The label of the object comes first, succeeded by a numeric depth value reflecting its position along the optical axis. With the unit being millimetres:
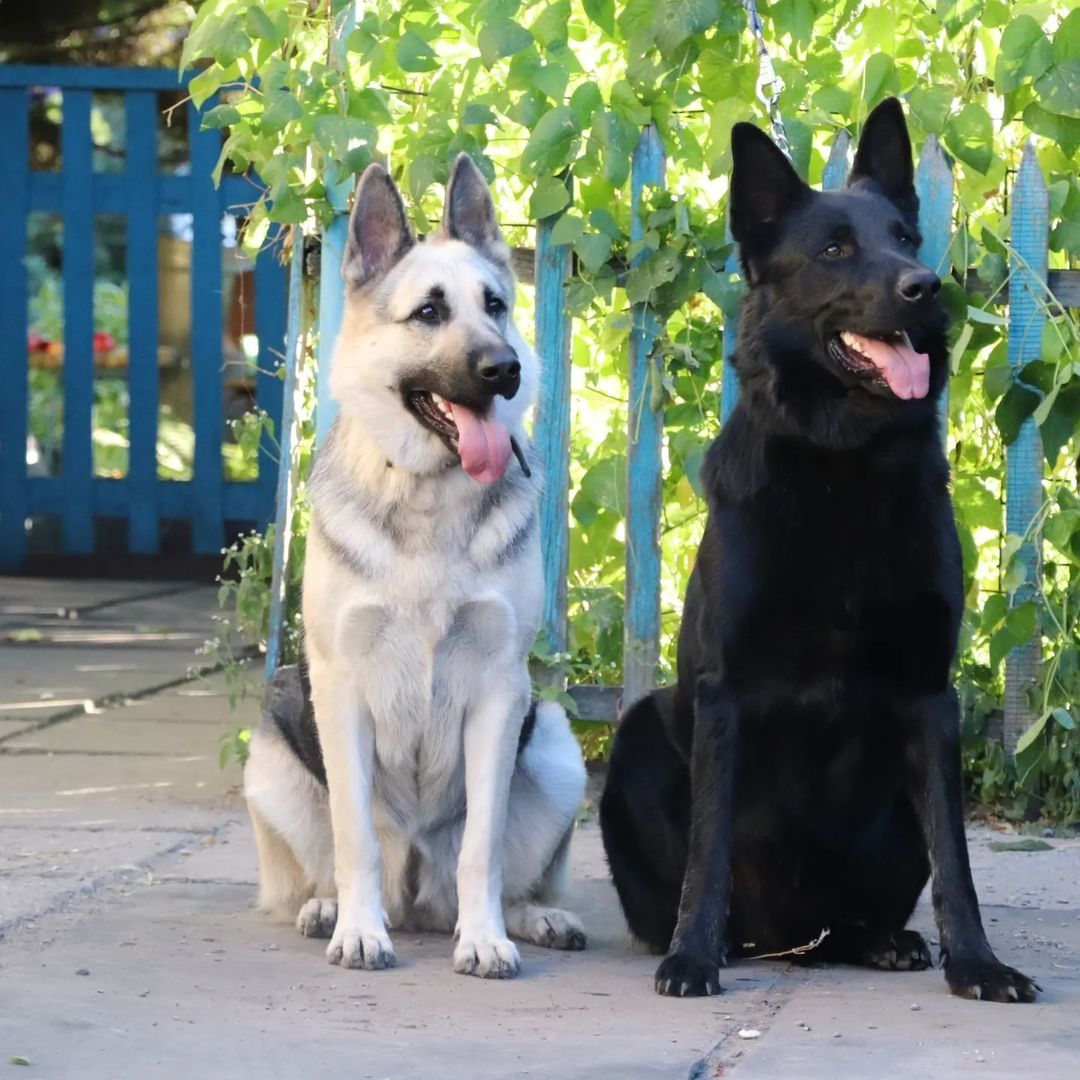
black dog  6613
